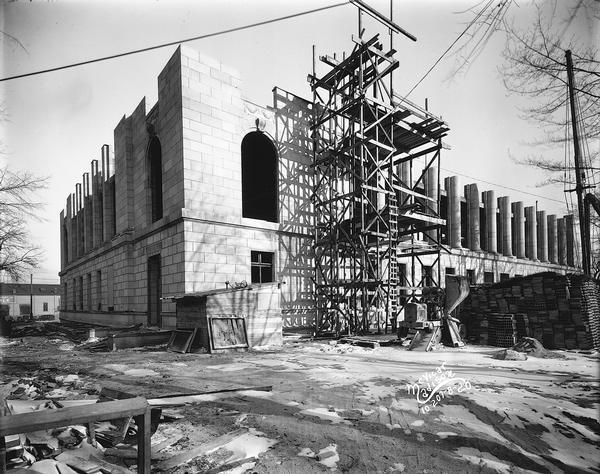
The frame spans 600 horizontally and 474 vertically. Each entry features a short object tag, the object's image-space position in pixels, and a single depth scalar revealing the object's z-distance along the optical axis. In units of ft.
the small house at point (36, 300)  204.03
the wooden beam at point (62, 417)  7.43
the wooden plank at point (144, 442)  9.30
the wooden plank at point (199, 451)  11.27
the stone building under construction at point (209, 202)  46.14
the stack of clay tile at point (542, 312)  37.29
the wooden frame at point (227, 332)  37.09
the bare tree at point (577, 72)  16.11
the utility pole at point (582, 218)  32.25
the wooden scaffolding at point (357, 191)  49.70
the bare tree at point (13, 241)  51.08
